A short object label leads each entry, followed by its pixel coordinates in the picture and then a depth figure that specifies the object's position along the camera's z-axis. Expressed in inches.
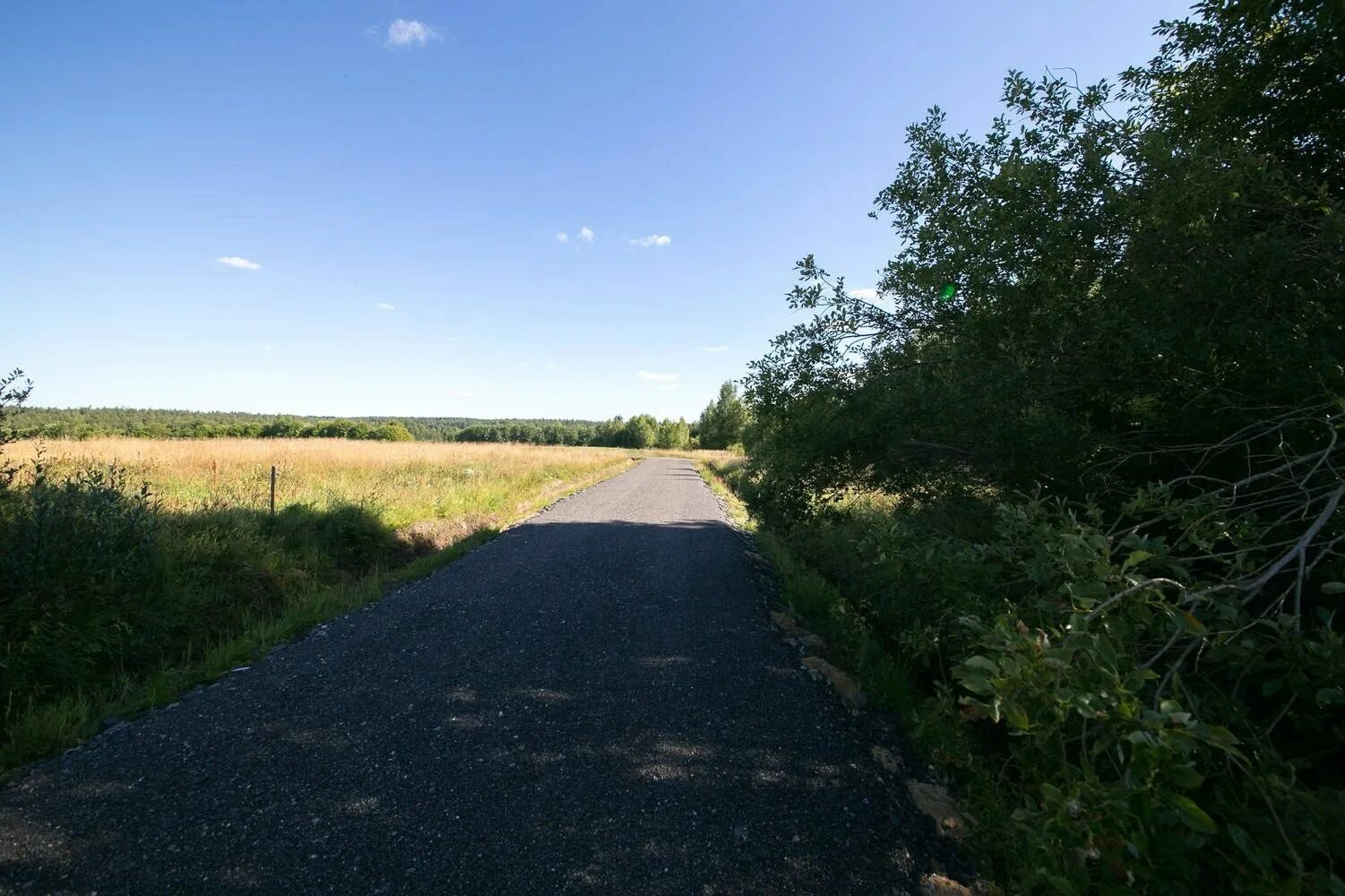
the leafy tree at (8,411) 183.2
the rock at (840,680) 182.9
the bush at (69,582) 163.9
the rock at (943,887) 102.7
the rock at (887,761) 144.6
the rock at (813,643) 221.6
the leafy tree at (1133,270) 140.7
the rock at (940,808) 124.6
